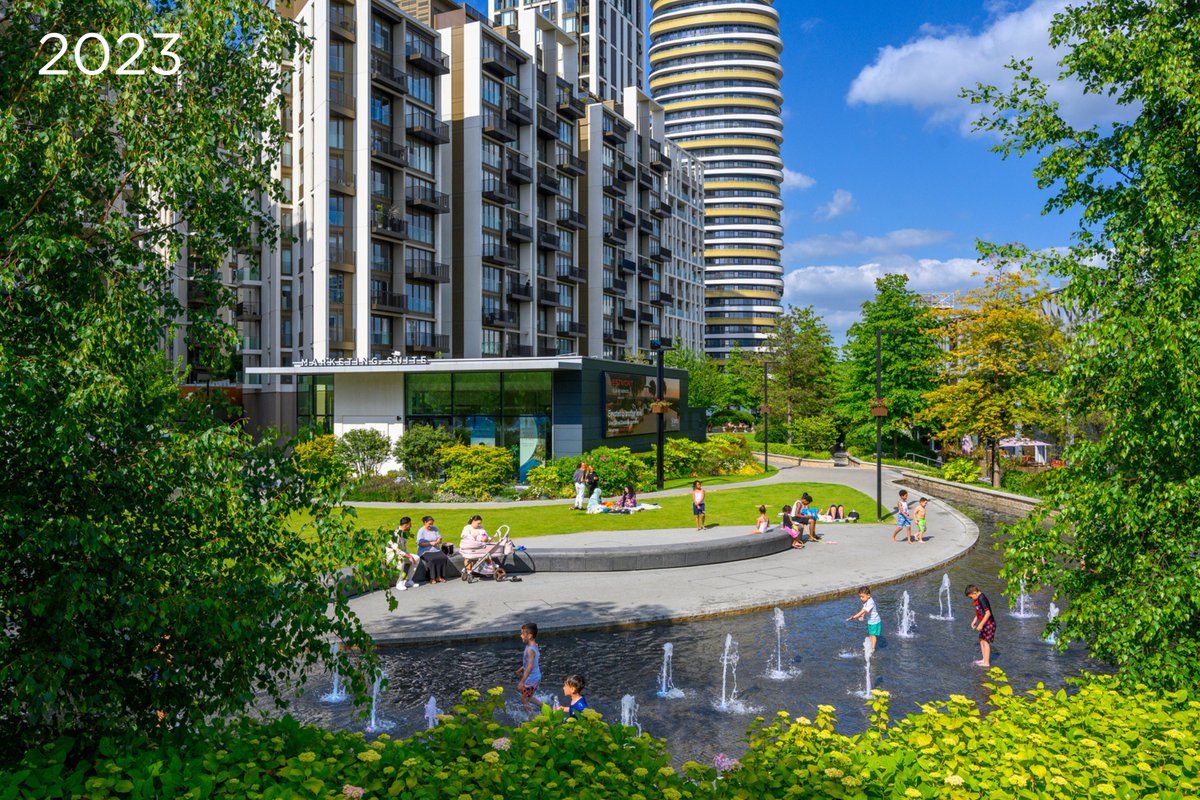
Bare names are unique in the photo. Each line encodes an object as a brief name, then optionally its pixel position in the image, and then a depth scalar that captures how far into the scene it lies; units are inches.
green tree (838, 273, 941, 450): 2292.1
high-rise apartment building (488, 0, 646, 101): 4148.6
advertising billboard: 1617.9
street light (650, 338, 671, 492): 1359.5
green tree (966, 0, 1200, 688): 339.0
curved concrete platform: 612.4
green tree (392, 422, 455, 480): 1482.5
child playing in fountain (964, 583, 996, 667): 538.9
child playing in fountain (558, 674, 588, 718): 378.3
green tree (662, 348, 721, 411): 3272.6
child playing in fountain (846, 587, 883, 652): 554.3
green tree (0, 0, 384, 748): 219.5
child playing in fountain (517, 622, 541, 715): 433.7
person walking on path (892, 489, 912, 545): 1005.2
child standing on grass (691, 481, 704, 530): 1003.0
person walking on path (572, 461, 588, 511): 1179.9
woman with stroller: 763.4
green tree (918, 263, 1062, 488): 1754.4
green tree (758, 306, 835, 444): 2989.7
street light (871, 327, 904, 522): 1173.1
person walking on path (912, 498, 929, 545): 995.9
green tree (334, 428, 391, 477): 1514.5
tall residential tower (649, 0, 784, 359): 6510.8
